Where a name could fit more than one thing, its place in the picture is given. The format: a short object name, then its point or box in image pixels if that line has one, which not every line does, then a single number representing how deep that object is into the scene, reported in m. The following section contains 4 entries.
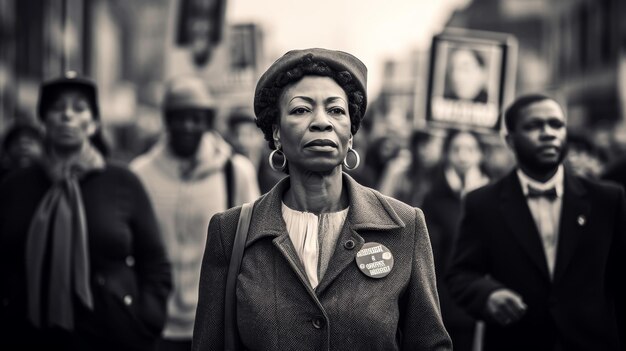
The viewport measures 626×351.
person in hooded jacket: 6.55
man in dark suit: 5.17
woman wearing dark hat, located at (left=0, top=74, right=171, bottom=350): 5.10
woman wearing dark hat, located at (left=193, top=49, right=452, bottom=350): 3.32
